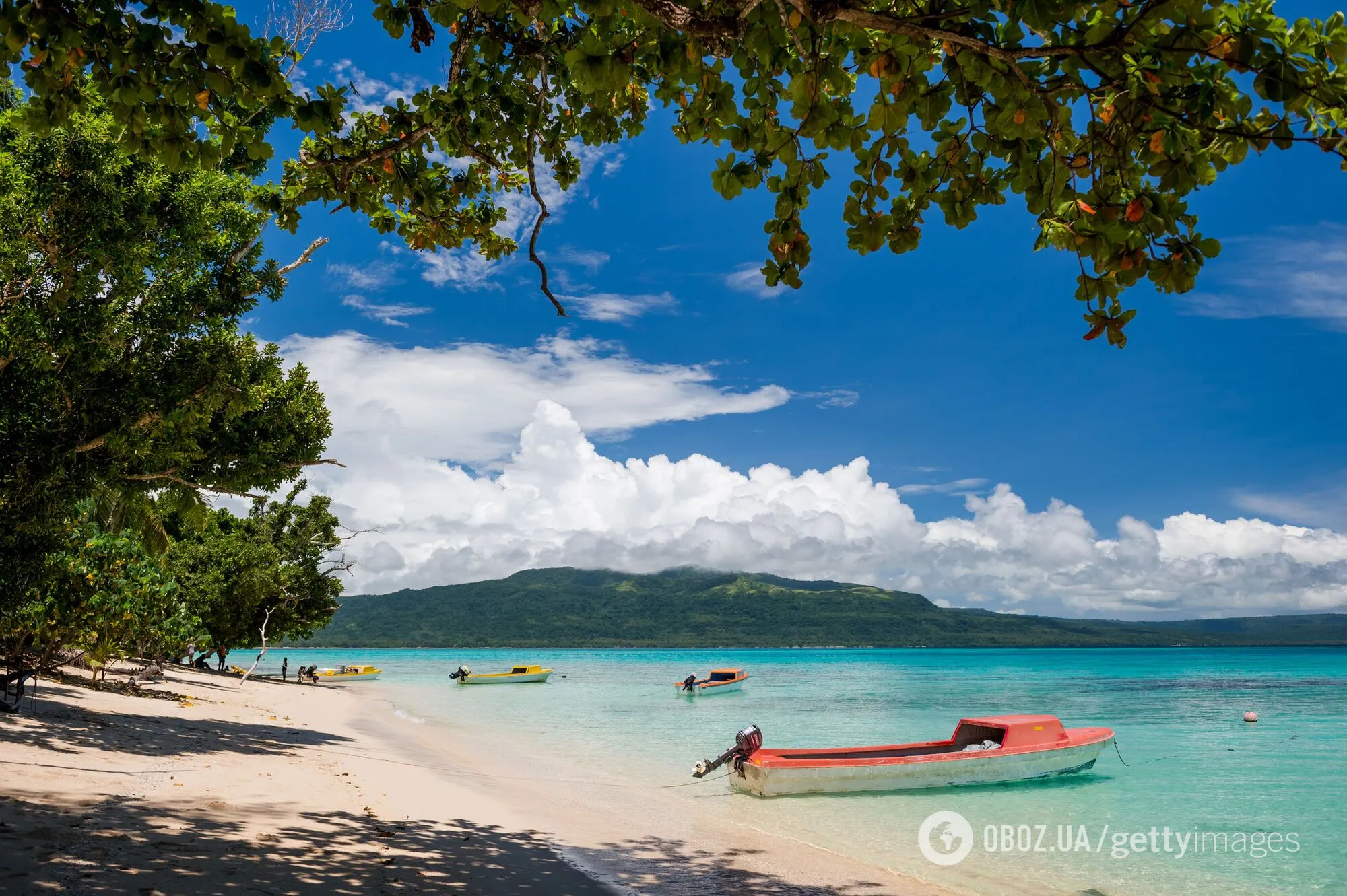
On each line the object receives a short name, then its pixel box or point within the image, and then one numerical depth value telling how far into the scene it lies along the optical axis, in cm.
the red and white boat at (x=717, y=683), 4766
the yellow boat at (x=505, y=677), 5403
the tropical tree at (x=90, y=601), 1309
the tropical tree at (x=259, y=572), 3581
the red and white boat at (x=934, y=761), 1391
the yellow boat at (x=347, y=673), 6091
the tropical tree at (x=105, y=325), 938
